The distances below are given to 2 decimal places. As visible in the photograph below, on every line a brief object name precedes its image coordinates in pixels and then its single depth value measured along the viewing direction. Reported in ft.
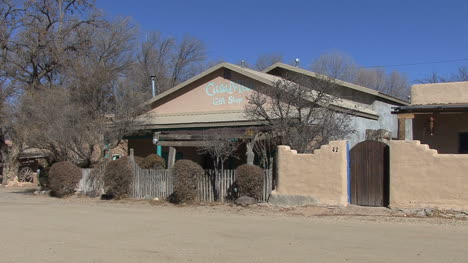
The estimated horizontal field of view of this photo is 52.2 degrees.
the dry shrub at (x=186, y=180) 50.88
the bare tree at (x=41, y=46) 89.56
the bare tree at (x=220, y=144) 51.31
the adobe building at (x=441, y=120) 52.06
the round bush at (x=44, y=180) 68.17
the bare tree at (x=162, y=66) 142.51
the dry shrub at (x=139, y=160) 66.39
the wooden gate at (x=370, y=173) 42.73
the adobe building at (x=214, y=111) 60.03
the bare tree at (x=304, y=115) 49.03
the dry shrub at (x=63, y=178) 61.26
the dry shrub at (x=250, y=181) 47.81
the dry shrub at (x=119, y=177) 56.80
